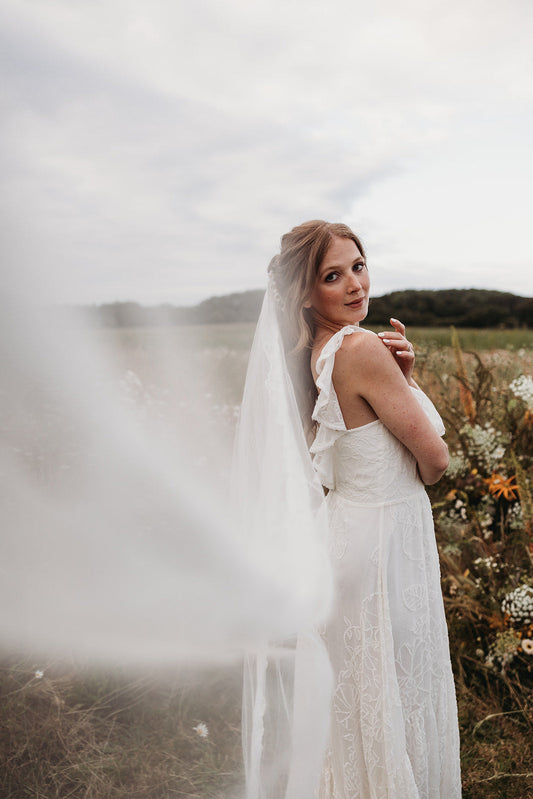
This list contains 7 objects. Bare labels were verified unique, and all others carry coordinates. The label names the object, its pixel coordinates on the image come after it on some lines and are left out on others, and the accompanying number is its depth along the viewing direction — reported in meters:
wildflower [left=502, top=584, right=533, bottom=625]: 2.70
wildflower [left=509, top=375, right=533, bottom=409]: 3.32
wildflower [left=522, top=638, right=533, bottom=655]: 2.70
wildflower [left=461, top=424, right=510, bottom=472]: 3.52
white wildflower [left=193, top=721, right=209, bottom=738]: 2.67
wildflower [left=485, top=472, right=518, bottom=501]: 3.29
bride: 1.72
